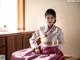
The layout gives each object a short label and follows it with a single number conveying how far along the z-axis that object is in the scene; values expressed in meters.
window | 4.80
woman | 3.02
